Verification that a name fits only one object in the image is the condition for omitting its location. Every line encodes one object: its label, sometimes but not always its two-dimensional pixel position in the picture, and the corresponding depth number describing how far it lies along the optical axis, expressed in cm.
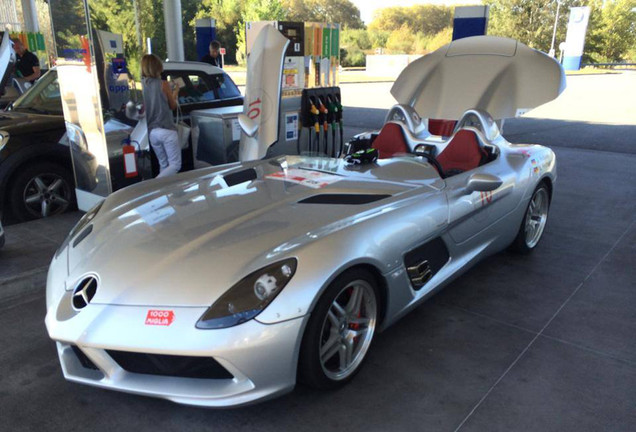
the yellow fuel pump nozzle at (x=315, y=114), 695
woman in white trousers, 583
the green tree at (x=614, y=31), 6081
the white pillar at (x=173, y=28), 1159
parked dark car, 556
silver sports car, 224
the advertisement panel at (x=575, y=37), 4288
